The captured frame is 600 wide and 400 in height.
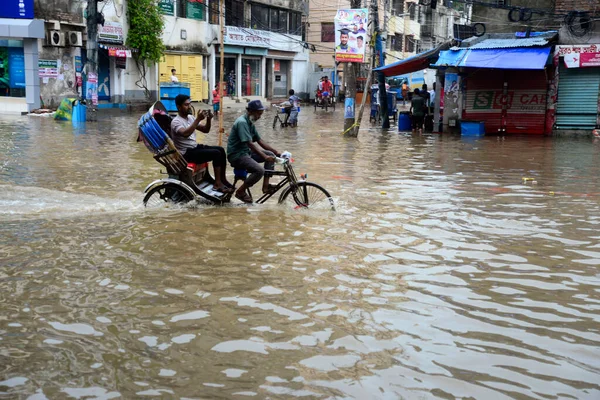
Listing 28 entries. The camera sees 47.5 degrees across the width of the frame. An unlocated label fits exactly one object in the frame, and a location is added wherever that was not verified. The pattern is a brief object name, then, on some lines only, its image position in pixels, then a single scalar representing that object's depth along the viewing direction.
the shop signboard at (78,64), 31.19
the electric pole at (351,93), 21.70
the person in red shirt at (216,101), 31.16
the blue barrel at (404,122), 25.00
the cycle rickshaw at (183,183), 8.73
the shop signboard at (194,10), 39.00
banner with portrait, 21.44
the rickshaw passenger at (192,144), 8.82
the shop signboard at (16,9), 28.38
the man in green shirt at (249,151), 8.96
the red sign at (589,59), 21.31
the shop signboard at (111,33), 32.47
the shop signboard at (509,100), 22.83
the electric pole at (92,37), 25.62
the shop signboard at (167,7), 36.62
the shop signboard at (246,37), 42.03
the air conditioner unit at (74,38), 30.32
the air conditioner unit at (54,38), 29.45
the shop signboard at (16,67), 29.48
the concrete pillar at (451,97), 24.03
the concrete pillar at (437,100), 24.52
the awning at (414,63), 23.44
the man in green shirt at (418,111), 24.45
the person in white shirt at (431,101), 25.69
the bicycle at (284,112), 24.73
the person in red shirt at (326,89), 40.28
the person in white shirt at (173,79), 32.98
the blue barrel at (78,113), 25.44
